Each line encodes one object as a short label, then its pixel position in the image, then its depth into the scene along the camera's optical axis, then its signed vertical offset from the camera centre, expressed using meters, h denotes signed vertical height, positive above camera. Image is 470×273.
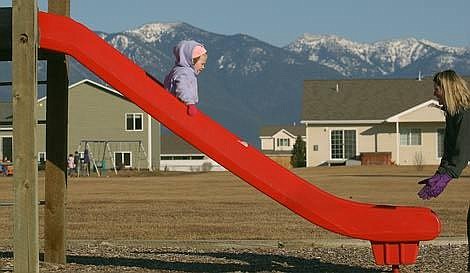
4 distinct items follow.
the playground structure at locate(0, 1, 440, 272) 8.86 -0.11
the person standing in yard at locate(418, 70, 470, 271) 8.95 +0.15
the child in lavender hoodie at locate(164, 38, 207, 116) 9.11 +0.64
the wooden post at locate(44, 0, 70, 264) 10.56 +0.01
